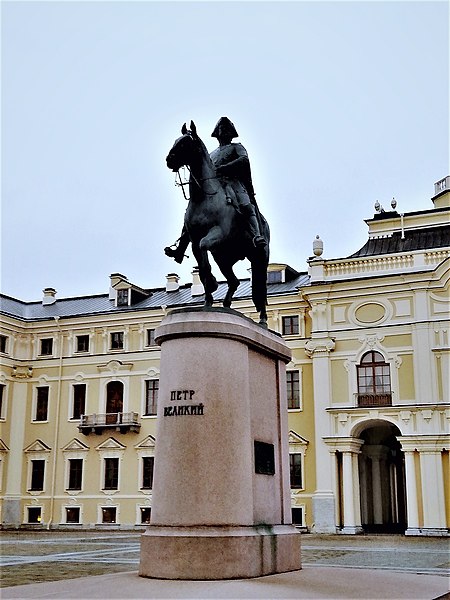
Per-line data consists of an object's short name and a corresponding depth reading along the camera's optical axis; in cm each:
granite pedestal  819
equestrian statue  988
